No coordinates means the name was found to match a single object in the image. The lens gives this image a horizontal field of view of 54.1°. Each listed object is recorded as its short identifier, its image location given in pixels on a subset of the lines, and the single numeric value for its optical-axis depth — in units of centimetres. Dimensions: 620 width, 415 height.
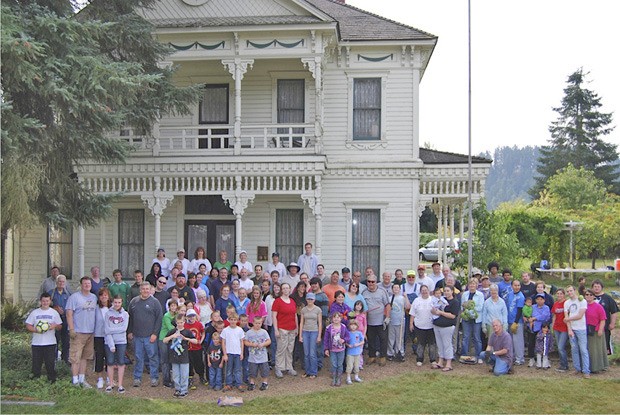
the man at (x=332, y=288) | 1290
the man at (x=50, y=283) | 1306
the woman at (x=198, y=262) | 1494
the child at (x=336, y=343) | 1146
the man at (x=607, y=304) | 1245
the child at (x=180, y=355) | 1089
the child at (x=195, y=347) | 1117
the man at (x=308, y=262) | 1569
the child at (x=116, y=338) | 1110
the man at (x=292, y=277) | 1391
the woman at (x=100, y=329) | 1139
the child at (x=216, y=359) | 1111
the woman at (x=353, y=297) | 1238
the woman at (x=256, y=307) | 1192
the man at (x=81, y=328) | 1124
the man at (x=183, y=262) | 1476
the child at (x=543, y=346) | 1255
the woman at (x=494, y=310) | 1248
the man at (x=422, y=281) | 1352
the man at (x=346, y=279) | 1353
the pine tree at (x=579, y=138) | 6319
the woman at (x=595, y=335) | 1218
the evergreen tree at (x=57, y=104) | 1062
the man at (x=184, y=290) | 1224
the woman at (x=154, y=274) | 1373
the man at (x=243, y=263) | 1444
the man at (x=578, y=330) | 1210
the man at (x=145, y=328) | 1129
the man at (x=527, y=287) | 1294
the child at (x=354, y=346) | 1162
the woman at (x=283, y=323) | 1199
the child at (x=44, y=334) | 1088
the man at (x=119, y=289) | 1309
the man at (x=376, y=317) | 1275
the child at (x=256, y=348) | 1128
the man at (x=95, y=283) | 1291
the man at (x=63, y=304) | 1222
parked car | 4509
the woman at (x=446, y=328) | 1244
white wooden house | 1781
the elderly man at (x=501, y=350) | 1211
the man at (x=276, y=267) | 1480
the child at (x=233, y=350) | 1109
